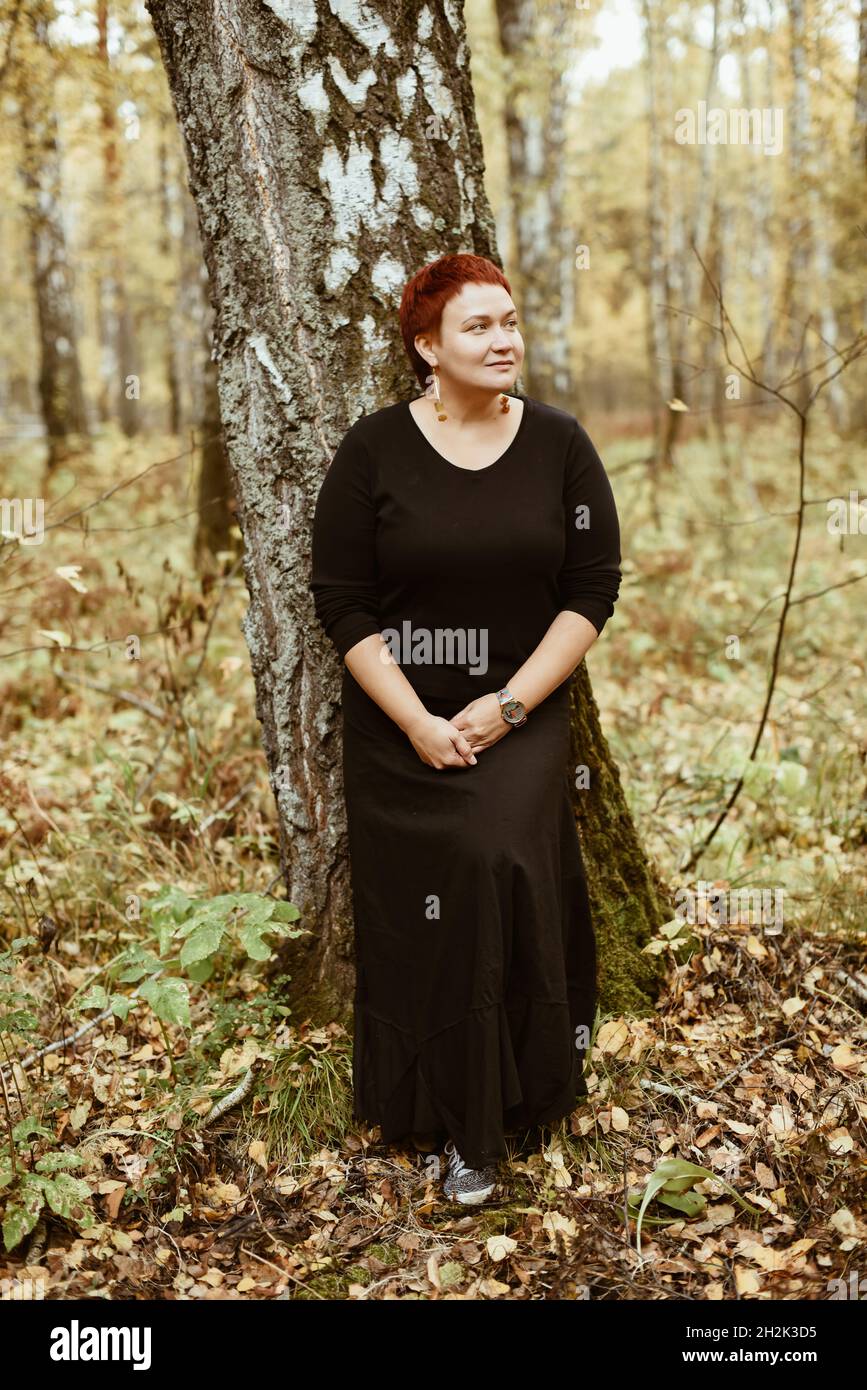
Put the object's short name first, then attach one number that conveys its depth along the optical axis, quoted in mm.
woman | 2605
